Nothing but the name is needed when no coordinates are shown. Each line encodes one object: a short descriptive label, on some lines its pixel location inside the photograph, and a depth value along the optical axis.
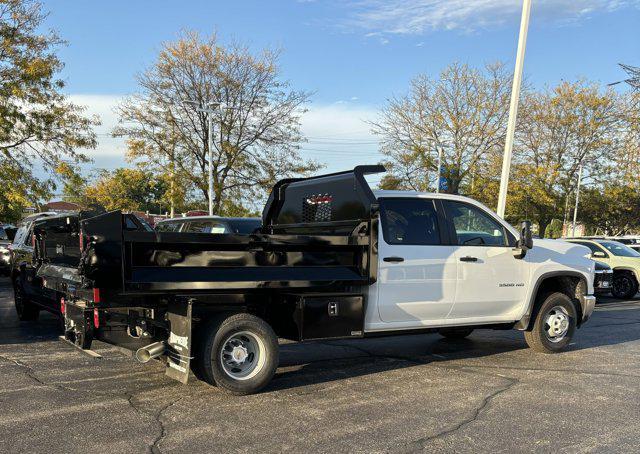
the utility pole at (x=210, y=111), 26.06
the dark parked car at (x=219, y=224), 10.75
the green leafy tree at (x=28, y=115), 19.64
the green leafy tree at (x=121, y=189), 28.97
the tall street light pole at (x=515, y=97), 14.97
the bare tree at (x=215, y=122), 28.30
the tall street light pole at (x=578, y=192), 38.57
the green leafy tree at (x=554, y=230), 58.84
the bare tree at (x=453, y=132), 33.77
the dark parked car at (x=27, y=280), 8.22
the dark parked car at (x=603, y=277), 15.05
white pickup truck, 5.15
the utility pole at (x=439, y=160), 29.33
